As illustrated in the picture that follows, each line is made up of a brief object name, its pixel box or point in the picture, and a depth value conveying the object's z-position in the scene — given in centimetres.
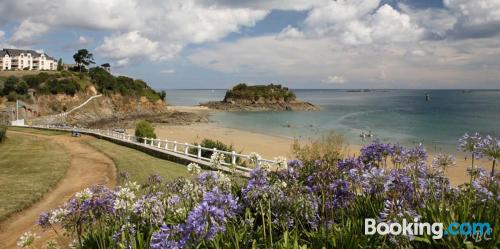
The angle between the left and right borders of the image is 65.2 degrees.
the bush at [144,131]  3369
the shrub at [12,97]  7081
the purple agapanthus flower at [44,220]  452
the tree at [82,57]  12194
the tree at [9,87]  7475
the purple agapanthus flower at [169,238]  337
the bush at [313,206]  378
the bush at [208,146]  2351
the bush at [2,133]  3019
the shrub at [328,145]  1606
